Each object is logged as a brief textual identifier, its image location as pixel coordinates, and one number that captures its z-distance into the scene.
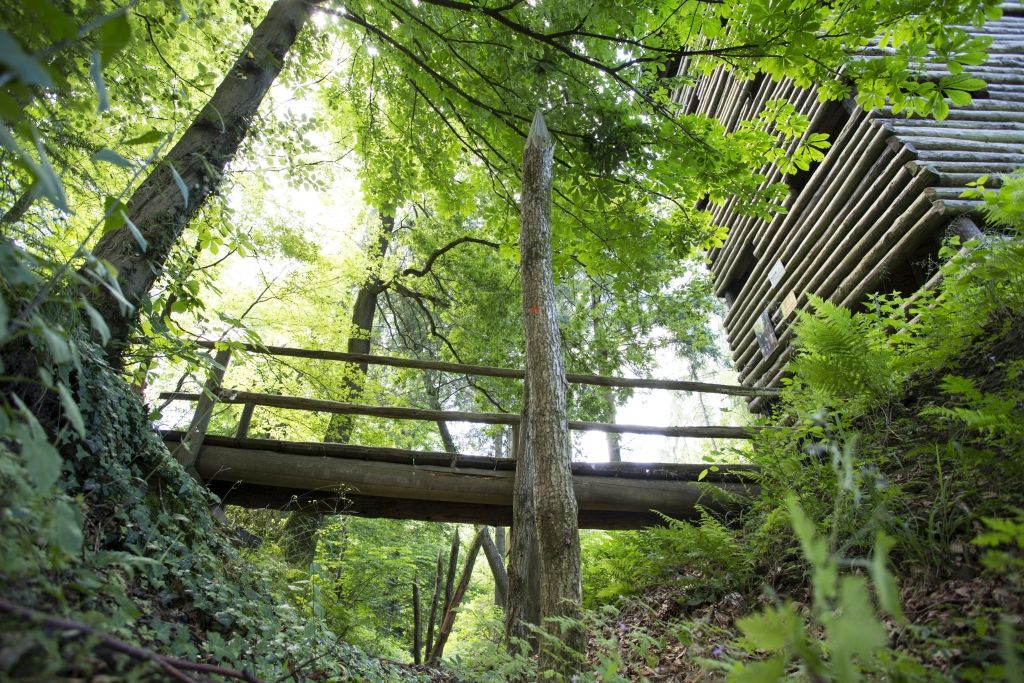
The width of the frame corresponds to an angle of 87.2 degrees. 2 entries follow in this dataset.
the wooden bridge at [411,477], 5.40
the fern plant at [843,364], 4.01
